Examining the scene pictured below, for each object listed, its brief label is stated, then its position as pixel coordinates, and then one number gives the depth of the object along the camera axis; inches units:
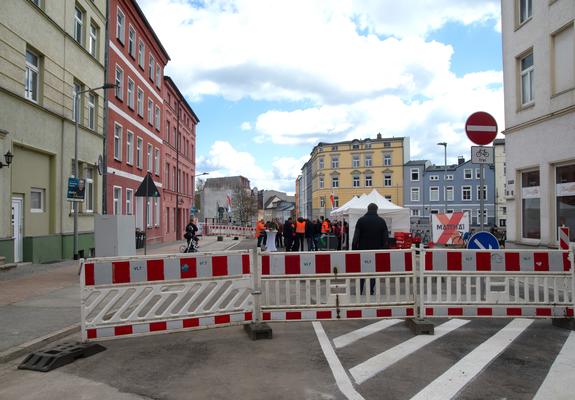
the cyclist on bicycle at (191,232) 888.2
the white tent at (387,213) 879.1
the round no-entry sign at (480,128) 334.6
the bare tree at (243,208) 3592.5
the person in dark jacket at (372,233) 392.8
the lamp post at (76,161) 731.4
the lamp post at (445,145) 1843.0
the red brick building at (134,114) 1025.5
